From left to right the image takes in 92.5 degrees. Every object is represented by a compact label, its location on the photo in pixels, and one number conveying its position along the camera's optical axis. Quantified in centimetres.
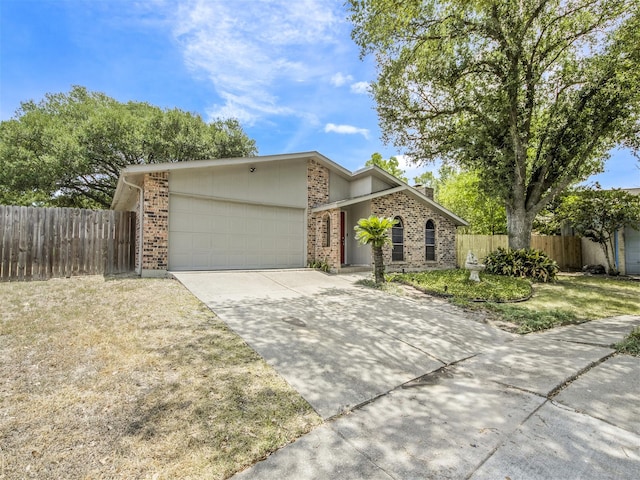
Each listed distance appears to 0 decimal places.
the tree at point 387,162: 2703
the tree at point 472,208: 2028
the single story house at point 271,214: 913
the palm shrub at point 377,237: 937
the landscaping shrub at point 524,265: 1152
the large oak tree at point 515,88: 1021
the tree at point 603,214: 1294
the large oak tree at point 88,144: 1547
